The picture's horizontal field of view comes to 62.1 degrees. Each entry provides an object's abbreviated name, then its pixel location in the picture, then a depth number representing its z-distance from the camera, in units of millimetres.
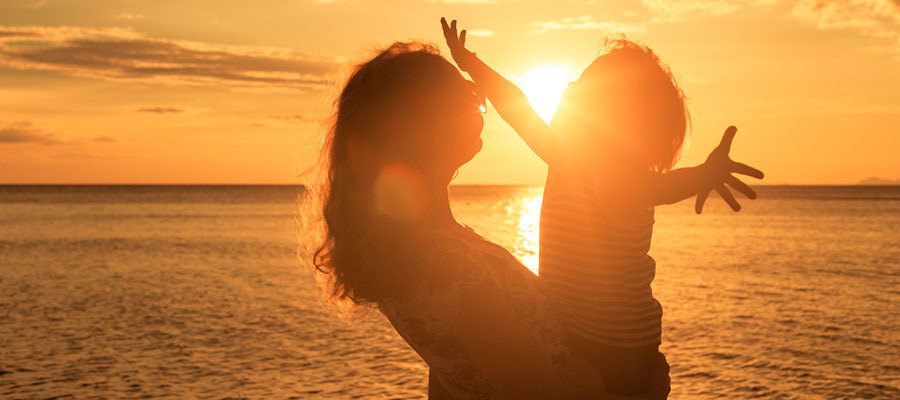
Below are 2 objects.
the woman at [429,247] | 1702
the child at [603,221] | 2305
